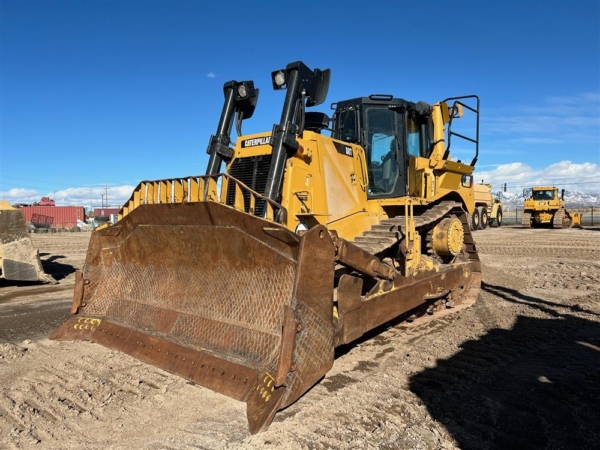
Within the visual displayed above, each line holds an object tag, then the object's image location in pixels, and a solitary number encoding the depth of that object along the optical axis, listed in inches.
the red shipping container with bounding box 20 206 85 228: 1837.1
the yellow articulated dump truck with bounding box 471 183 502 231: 1026.7
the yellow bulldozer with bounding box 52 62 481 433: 144.1
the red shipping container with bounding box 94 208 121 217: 2591.0
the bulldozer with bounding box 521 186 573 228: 1157.1
